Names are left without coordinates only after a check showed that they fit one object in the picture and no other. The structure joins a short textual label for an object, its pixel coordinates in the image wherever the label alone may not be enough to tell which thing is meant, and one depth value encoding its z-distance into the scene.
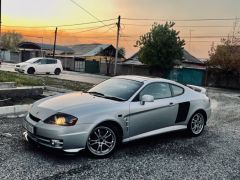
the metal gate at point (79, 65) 31.52
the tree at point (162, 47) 22.34
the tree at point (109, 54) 30.02
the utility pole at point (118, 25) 24.98
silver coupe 3.52
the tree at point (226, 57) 20.95
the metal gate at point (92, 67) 30.79
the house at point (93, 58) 30.81
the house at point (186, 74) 22.85
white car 18.16
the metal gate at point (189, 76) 22.83
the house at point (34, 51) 38.52
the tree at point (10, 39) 60.04
